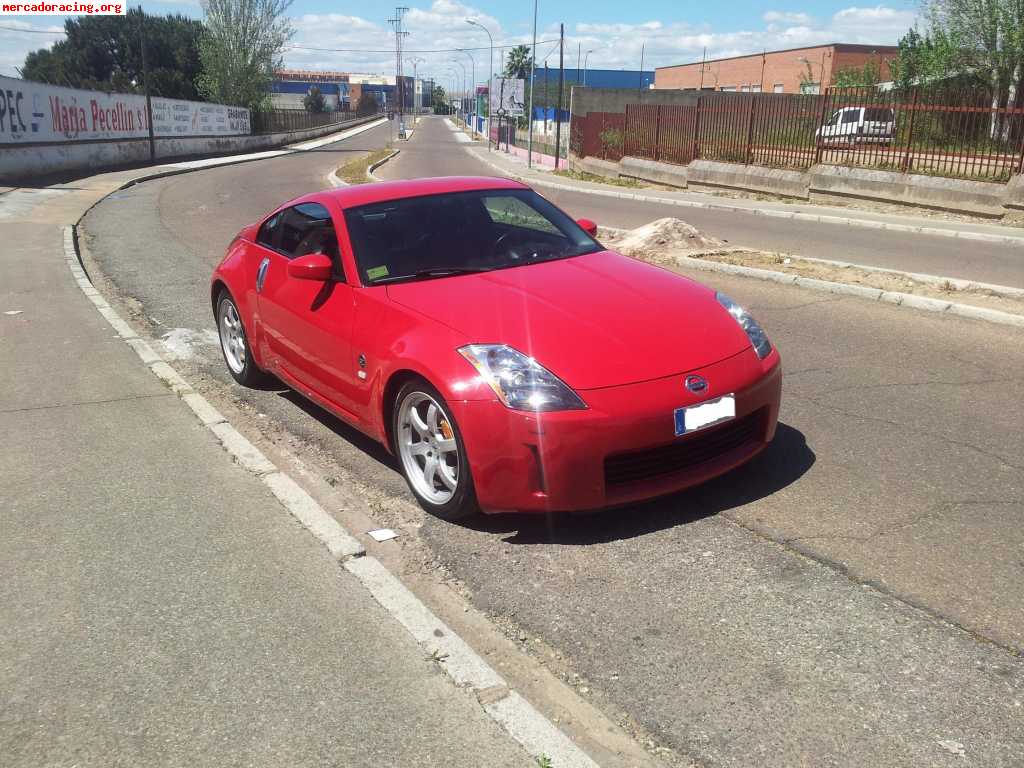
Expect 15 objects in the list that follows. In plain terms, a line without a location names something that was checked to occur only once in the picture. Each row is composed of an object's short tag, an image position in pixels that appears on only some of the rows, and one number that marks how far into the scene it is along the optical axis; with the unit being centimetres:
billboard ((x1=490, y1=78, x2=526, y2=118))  4466
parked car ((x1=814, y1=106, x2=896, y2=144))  1989
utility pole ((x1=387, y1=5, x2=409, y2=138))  11502
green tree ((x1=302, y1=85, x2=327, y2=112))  10770
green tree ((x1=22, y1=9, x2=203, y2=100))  7681
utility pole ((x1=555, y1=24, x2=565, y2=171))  3666
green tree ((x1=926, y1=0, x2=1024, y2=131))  2727
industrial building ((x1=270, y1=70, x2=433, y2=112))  13438
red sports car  379
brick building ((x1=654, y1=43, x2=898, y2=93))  6569
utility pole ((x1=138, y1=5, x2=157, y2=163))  3669
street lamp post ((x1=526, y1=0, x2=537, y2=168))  3897
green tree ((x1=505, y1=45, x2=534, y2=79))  12470
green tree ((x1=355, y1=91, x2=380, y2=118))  12831
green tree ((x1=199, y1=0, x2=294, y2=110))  6075
